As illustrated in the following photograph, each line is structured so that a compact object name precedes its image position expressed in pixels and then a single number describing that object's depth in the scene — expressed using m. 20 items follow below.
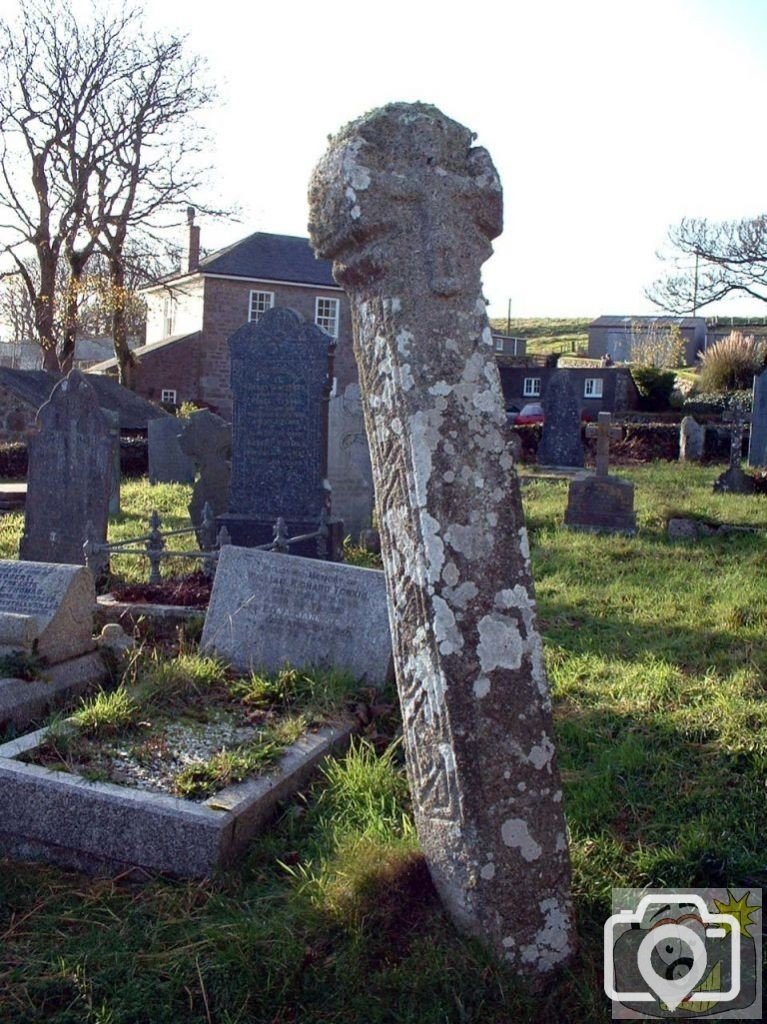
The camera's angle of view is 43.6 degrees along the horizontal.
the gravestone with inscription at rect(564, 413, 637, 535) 11.53
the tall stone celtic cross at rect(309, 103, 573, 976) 2.92
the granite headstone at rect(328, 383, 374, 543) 11.01
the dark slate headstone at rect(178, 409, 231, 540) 10.48
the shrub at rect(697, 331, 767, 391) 33.41
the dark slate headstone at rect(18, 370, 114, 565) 8.55
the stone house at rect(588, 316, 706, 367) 60.09
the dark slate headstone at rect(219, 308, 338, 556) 8.94
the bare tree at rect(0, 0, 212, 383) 27.23
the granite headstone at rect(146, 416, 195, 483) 16.73
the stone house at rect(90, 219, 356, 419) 33.44
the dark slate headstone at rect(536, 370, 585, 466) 19.80
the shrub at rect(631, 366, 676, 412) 35.34
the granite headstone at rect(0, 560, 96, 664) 5.32
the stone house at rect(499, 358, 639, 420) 38.41
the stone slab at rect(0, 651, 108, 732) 4.96
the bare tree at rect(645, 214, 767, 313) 39.06
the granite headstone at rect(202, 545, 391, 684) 5.58
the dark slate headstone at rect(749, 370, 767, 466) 17.83
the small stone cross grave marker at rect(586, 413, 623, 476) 12.38
